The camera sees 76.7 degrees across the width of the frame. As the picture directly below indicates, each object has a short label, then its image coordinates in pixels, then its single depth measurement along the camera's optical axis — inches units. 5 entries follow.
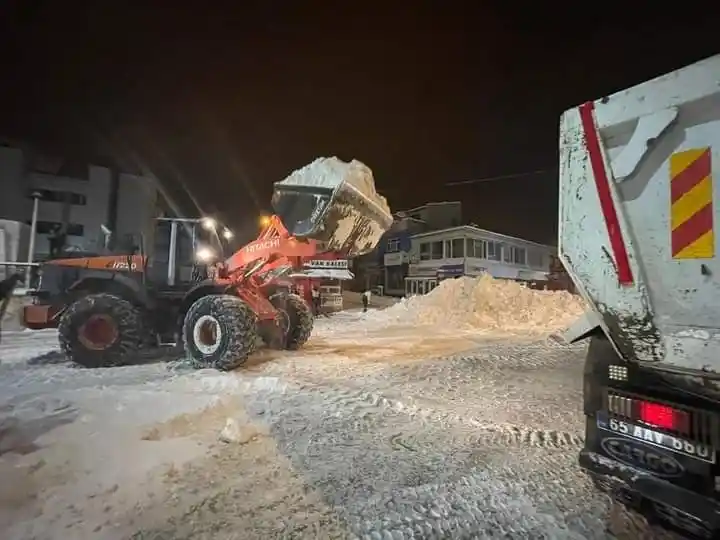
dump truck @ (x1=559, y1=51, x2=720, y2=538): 81.1
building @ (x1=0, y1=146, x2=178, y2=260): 1088.8
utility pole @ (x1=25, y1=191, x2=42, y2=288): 671.7
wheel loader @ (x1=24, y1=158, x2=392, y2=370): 262.8
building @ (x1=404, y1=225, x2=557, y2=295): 1227.9
